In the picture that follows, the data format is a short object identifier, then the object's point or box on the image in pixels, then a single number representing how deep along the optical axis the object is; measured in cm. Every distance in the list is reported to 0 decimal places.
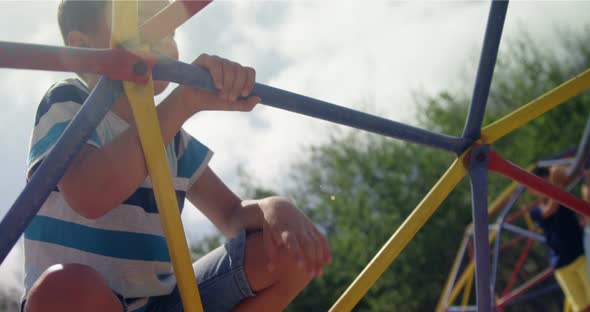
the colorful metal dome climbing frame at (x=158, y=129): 58
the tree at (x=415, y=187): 577
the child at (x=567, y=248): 273
